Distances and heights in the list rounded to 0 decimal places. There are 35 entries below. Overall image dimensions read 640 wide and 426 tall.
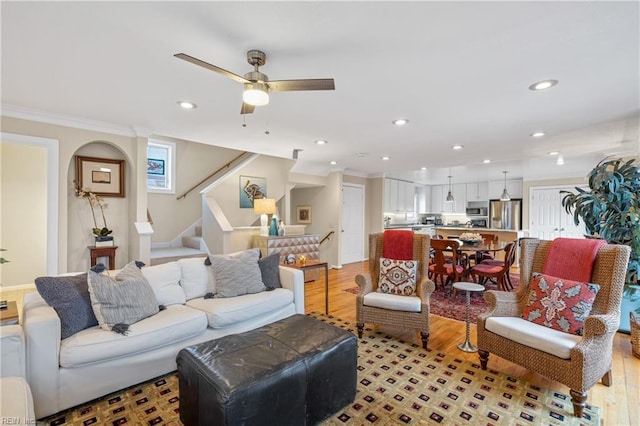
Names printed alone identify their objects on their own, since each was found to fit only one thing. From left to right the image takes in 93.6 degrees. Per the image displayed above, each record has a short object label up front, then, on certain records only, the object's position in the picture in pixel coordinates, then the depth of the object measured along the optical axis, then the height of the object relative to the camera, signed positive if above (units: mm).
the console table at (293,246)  5410 -612
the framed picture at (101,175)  3816 +487
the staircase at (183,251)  5046 -735
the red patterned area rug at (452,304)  3884 -1286
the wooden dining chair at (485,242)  5421 -509
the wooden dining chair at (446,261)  4551 -783
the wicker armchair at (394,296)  2916 -860
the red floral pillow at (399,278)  3252 -708
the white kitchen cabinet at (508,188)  8344 +736
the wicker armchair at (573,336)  1966 -854
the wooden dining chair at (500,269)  4566 -858
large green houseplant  3012 +47
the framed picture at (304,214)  7805 -24
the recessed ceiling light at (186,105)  3018 +1109
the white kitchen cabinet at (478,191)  9141 +697
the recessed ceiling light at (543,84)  2438 +1074
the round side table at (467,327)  2861 -1106
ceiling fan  1938 +847
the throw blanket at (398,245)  3455 -369
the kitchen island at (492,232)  7156 -473
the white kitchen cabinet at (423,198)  10172 +529
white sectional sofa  1872 -920
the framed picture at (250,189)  6902 +546
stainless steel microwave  9188 +90
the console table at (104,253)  3817 -532
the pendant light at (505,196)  8023 +484
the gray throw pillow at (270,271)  3281 -647
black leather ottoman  1553 -927
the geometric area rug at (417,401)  1917 -1315
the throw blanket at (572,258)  2408 -366
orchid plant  3811 +95
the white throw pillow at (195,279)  2973 -670
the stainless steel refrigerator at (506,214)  8227 +1
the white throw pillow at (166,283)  2742 -660
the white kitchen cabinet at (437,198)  10340 +529
